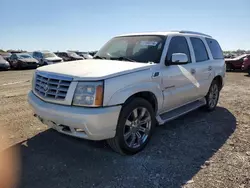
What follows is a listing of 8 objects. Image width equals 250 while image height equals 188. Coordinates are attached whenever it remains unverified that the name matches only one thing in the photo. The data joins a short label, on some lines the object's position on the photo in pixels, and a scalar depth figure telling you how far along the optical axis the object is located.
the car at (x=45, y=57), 22.58
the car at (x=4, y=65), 19.99
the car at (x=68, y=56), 28.99
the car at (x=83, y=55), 31.38
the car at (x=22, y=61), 21.22
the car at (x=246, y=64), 16.81
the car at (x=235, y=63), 19.11
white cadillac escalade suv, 3.15
